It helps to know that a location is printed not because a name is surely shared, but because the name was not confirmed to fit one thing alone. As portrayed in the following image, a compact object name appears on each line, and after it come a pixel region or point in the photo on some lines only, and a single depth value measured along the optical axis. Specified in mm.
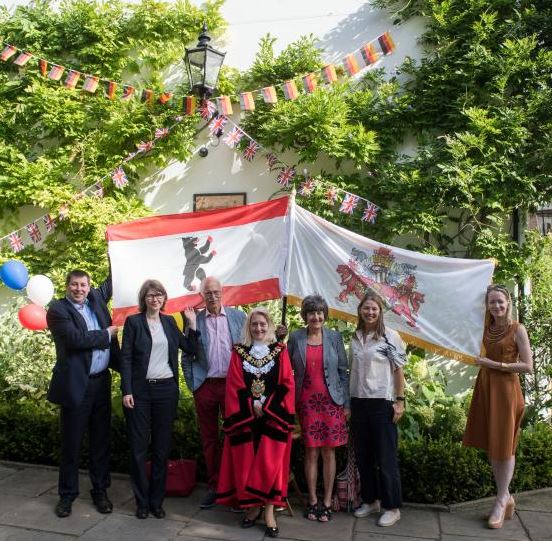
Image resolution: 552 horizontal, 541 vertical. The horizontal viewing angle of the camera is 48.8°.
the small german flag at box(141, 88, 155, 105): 7250
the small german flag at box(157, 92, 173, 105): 7477
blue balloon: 5832
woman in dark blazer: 4305
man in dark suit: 4270
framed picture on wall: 7652
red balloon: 5699
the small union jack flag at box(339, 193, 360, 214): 6801
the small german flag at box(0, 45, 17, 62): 7164
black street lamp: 6375
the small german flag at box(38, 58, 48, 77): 7483
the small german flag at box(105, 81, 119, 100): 7377
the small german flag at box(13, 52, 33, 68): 7385
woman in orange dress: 4184
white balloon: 5887
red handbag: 4750
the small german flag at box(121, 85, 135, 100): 7477
